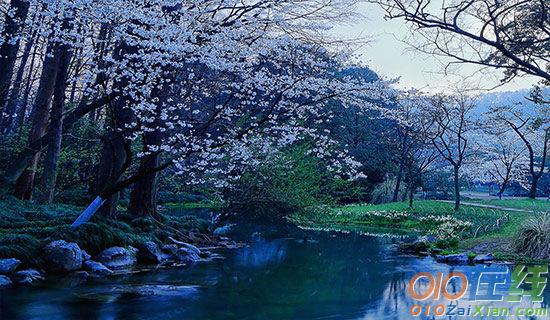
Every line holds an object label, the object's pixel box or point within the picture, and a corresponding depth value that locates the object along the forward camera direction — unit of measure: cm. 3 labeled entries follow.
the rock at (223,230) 1477
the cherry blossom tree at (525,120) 2528
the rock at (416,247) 1333
